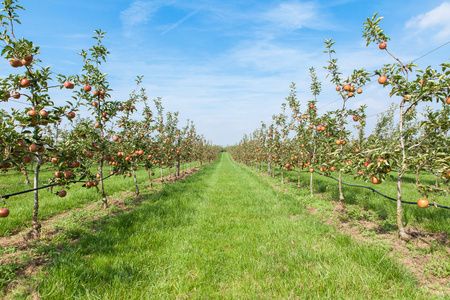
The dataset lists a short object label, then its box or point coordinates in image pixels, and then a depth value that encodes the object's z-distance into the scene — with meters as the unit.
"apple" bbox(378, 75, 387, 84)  4.01
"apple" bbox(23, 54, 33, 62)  3.41
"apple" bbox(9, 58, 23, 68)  3.19
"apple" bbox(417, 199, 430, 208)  3.40
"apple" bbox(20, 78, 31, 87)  3.48
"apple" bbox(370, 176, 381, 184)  4.02
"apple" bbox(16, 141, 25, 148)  2.93
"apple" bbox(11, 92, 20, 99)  3.51
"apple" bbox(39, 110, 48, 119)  3.47
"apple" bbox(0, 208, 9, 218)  2.70
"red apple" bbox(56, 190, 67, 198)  3.79
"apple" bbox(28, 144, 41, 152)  3.21
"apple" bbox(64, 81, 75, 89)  4.14
